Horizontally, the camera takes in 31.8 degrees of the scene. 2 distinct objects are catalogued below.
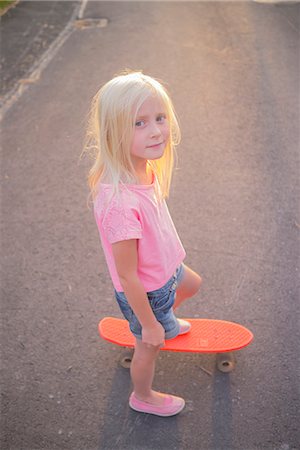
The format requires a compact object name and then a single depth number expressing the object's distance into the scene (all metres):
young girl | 2.00
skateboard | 2.84
